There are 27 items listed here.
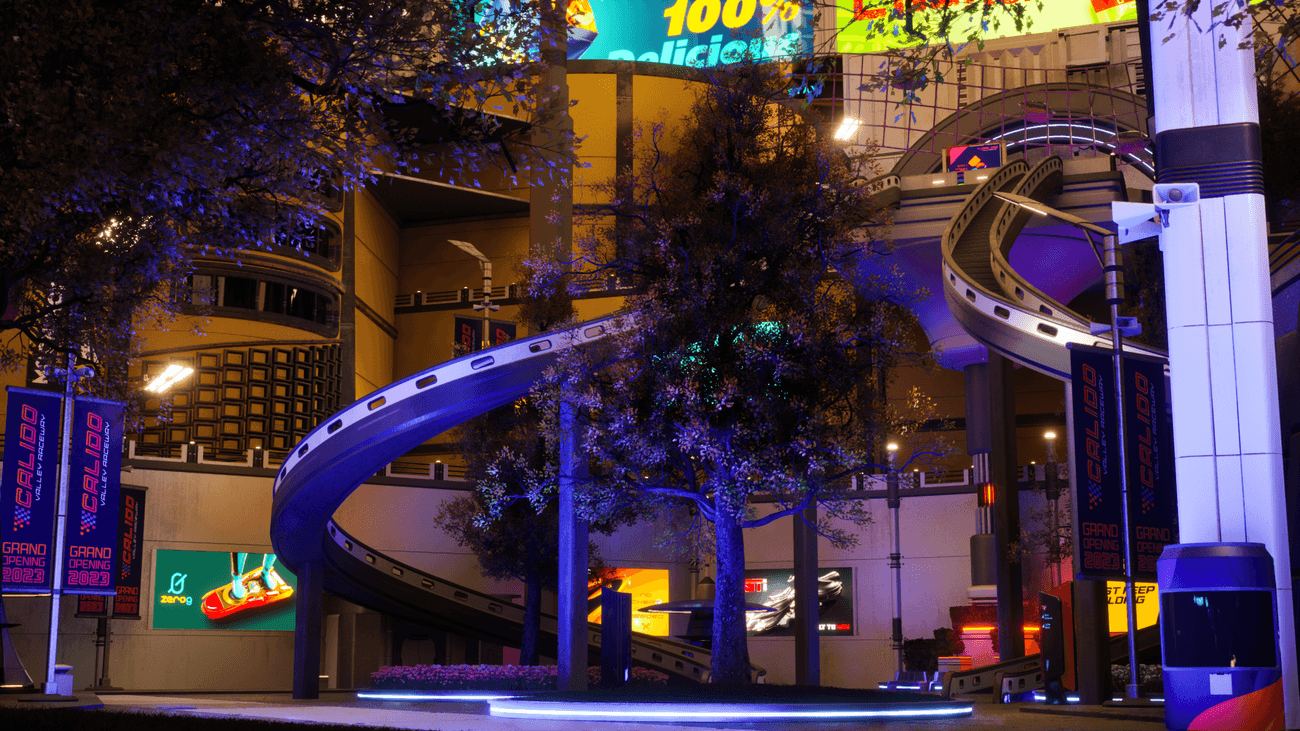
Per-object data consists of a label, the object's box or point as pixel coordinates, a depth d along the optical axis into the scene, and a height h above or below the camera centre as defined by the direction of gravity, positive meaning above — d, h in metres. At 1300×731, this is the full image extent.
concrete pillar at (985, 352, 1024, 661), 26.67 +0.50
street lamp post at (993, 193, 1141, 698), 13.81 +2.47
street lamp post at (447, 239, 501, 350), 24.28 +4.90
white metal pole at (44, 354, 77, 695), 16.62 -0.41
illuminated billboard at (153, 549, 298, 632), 28.53 -1.88
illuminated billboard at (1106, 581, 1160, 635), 28.67 -2.19
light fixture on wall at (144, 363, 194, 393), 30.41 +3.79
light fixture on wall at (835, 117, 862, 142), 38.17 +13.32
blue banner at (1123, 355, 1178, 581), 13.82 +0.72
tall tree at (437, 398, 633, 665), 23.81 -0.21
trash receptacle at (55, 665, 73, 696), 16.56 -2.37
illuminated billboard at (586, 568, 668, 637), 34.19 -2.06
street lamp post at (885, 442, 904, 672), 28.36 -1.10
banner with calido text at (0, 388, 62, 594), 17.17 +0.46
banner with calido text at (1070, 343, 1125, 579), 13.55 +0.65
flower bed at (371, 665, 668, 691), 20.62 -2.96
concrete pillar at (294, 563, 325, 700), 22.75 -2.34
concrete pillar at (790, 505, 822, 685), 22.36 -1.82
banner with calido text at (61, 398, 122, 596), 17.42 +0.30
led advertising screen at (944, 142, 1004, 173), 35.28 +11.55
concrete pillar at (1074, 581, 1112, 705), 17.91 -2.00
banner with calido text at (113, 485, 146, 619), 27.20 -0.87
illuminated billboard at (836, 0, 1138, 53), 40.31 +18.20
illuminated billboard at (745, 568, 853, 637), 32.03 -2.32
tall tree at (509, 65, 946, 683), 15.23 +2.58
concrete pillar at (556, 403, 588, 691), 18.05 -1.30
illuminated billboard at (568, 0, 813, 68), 42.81 +18.64
